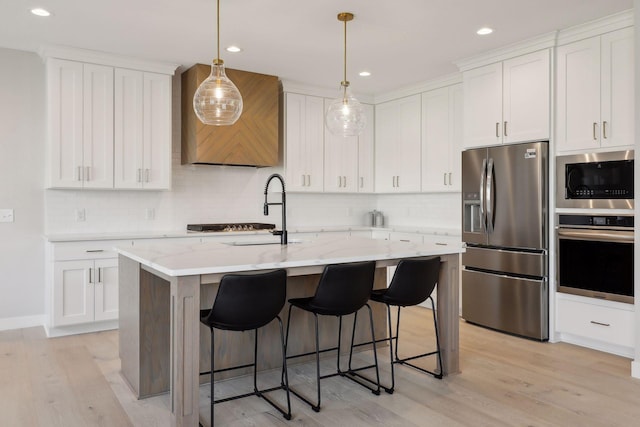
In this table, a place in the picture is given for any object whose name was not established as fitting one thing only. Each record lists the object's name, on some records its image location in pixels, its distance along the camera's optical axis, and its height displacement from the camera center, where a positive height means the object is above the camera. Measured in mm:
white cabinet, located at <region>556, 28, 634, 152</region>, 3693 +937
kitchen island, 2402 -478
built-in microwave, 3666 +254
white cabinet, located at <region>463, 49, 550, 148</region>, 4199 +1007
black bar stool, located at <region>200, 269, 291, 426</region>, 2426 -444
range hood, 5016 +873
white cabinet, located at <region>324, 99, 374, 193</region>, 6125 +653
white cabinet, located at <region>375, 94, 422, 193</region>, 5918 +839
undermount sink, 5086 -306
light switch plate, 4531 -19
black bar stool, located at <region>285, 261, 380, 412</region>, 2773 -443
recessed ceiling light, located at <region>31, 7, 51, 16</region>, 3584 +1470
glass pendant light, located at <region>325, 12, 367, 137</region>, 3617 +716
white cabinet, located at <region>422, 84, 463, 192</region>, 5430 +838
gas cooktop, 5160 -149
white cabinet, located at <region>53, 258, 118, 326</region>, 4254 -688
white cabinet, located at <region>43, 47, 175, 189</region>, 4434 +859
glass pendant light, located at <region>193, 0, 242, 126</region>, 3031 +708
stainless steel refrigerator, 4152 -219
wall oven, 3652 -331
